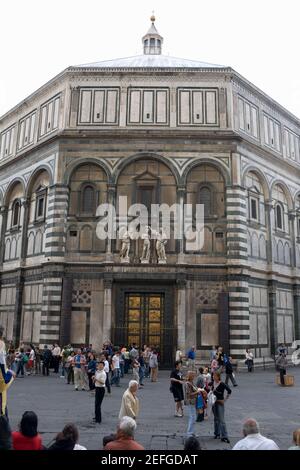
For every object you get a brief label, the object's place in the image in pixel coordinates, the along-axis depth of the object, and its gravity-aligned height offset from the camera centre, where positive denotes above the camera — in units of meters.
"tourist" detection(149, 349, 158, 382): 17.94 -1.50
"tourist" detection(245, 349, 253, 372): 20.78 -1.40
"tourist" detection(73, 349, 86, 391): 15.86 -1.64
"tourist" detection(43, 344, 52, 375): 19.98 -1.48
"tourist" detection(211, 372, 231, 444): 8.64 -1.59
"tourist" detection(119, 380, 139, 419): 8.04 -1.37
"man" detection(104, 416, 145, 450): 4.45 -1.15
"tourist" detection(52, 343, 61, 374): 20.56 -1.30
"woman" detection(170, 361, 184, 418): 10.96 -1.47
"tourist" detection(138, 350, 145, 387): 17.25 -1.61
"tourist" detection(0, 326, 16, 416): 8.77 -1.01
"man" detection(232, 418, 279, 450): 4.79 -1.23
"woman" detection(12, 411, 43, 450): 4.62 -1.16
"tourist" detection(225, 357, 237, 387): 16.11 -1.54
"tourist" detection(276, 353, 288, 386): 17.02 -1.33
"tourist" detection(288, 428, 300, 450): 4.49 -1.11
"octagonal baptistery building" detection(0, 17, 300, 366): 22.09 +6.38
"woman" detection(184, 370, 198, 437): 8.80 -1.47
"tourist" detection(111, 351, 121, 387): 16.42 -1.54
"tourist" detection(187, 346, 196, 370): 19.56 -1.28
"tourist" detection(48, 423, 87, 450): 4.48 -1.16
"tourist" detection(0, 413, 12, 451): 4.62 -1.17
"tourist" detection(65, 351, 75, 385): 17.05 -1.67
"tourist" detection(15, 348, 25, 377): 19.33 -1.46
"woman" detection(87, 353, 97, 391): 14.68 -1.31
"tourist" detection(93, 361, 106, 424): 10.13 -1.40
